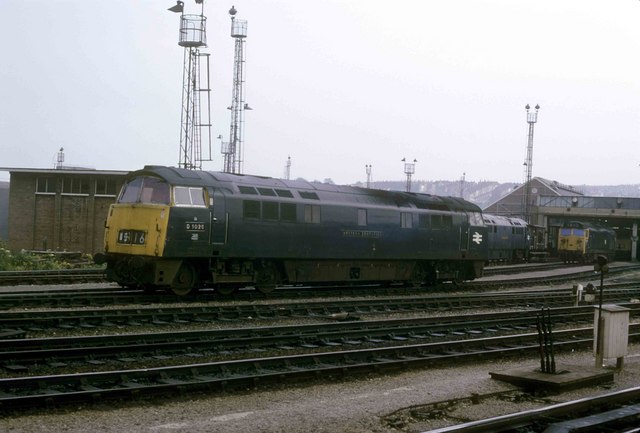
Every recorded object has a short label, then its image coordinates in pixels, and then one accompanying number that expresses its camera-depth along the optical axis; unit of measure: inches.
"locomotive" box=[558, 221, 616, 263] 2086.6
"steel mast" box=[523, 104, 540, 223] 2287.0
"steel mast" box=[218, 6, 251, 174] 1939.0
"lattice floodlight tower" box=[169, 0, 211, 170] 1438.2
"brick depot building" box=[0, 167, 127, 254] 1585.9
